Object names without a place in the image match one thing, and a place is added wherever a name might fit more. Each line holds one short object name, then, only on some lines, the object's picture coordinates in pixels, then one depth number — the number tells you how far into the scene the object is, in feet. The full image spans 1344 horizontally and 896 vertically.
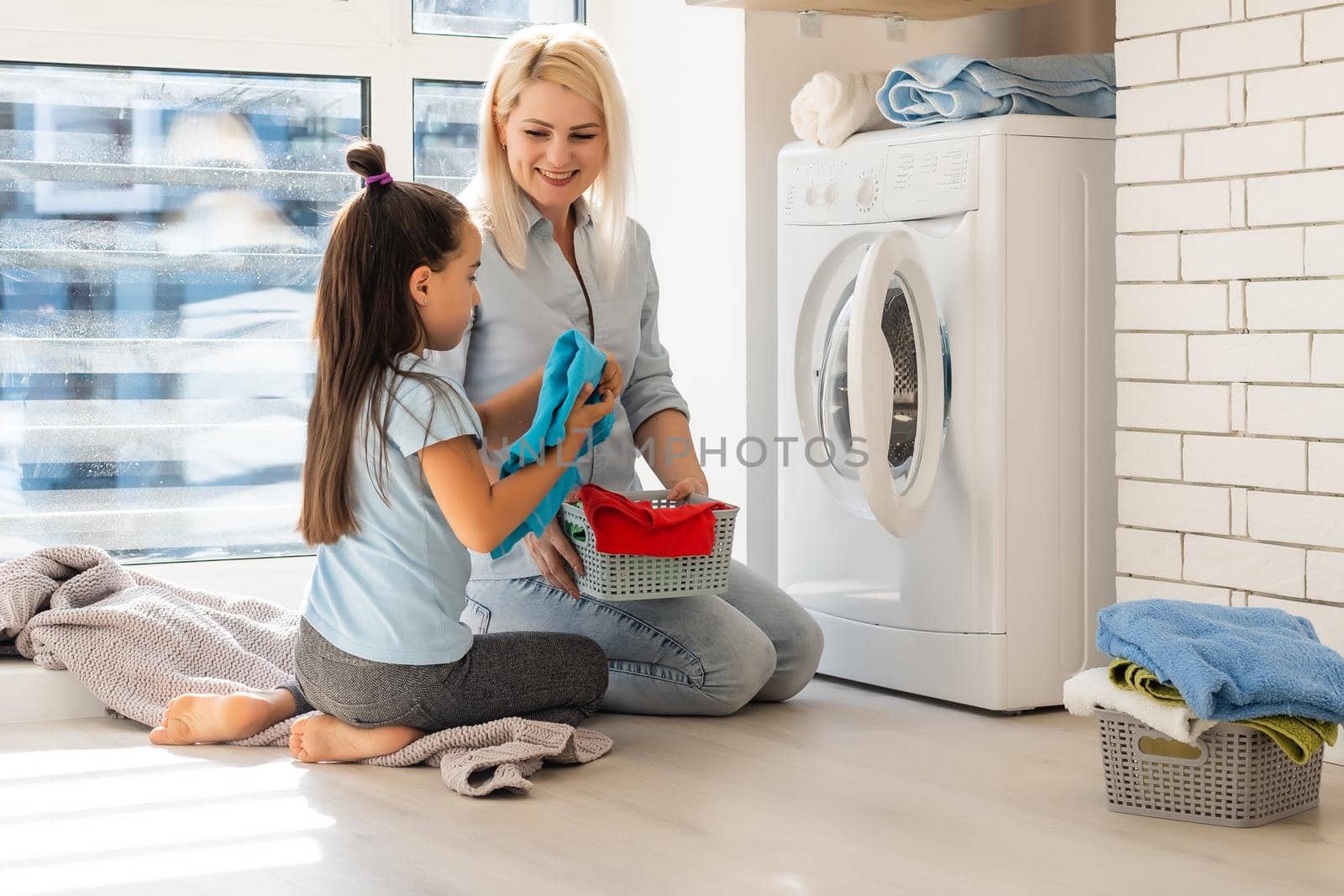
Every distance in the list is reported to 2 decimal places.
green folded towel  6.10
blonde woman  7.86
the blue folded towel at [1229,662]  5.98
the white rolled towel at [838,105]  8.85
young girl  6.88
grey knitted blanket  8.10
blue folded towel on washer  8.21
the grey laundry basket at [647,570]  7.36
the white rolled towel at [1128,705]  6.11
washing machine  8.17
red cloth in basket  7.21
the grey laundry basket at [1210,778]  6.17
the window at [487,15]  10.70
